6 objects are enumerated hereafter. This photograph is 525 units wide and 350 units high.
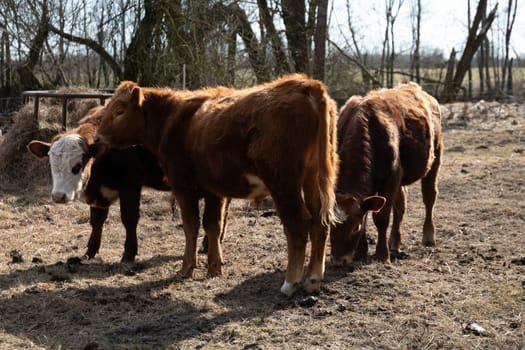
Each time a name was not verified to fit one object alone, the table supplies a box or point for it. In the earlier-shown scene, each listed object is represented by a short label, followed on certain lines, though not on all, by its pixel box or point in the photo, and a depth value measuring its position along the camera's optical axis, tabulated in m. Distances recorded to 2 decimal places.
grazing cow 5.96
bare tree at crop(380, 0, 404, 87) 37.69
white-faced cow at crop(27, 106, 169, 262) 6.40
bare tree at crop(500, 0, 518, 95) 38.12
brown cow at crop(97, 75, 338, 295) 4.99
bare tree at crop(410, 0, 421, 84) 39.31
